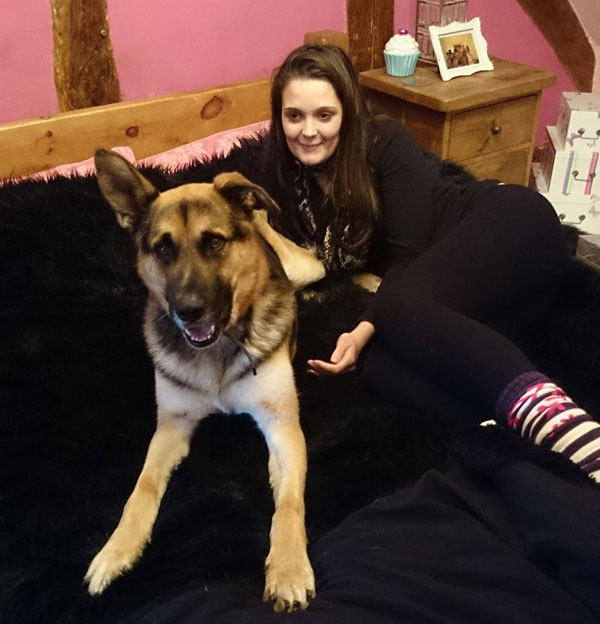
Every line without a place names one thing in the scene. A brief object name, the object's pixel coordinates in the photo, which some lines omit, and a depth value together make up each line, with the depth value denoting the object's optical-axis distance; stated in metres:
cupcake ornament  2.66
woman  1.30
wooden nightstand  2.50
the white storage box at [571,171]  2.93
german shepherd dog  1.36
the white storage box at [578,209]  3.03
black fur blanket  1.16
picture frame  2.66
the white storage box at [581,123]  2.84
